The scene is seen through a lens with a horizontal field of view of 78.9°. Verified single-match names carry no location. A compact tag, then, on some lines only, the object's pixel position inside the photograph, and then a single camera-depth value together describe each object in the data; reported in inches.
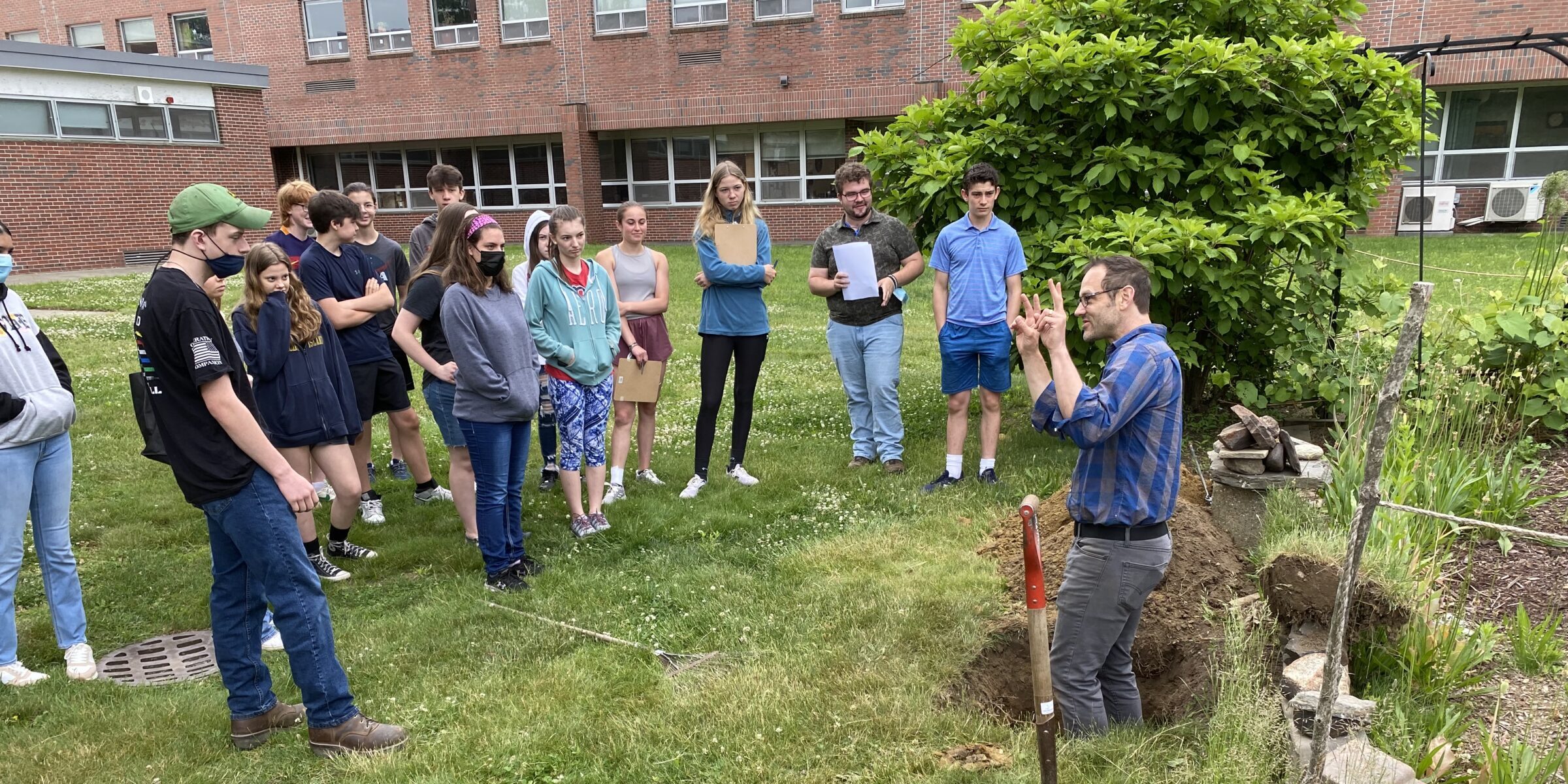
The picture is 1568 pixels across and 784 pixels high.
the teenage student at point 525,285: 211.8
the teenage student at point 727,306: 237.0
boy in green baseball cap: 122.3
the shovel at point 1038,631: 103.1
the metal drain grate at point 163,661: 164.1
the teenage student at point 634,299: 236.2
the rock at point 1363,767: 113.0
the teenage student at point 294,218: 219.5
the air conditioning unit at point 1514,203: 743.1
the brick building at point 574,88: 864.9
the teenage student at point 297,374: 174.2
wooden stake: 90.9
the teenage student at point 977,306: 231.5
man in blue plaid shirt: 117.8
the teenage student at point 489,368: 180.2
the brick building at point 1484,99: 710.5
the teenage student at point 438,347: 191.6
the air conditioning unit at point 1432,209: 762.2
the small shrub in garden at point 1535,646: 136.8
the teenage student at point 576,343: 202.4
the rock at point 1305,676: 131.4
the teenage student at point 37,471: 152.8
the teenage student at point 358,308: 211.5
